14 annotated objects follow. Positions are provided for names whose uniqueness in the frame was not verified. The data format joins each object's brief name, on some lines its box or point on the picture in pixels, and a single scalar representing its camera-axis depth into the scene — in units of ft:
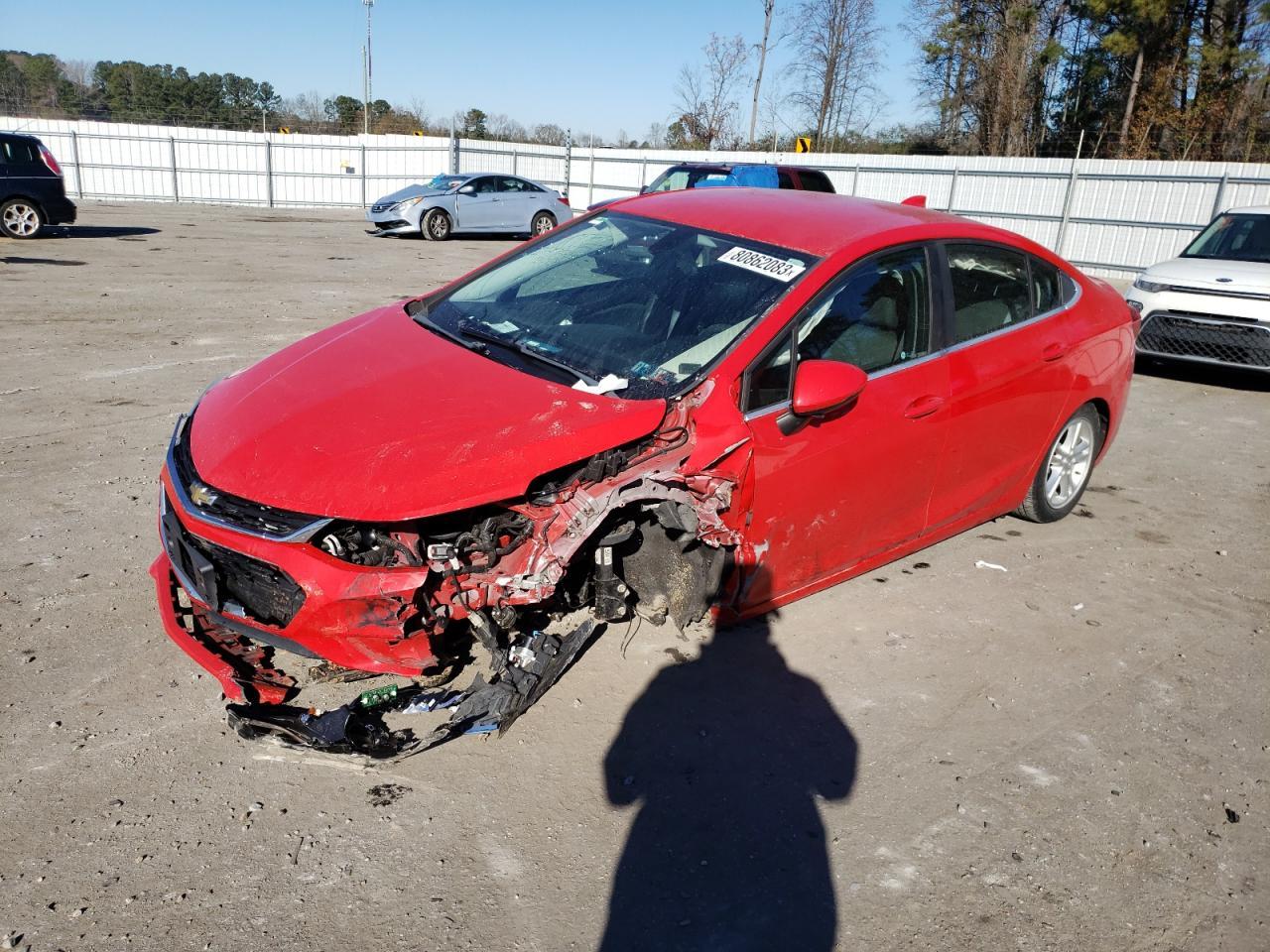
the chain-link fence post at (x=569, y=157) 92.12
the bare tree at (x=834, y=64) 123.03
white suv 27.68
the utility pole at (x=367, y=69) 145.79
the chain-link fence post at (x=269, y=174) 89.86
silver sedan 65.16
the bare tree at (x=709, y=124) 129.70
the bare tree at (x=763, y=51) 121.80
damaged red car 9.27
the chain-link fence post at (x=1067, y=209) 64.64
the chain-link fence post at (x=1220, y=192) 58.18
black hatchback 49.65
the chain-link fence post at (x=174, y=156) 85.50
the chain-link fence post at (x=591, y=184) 91.76
